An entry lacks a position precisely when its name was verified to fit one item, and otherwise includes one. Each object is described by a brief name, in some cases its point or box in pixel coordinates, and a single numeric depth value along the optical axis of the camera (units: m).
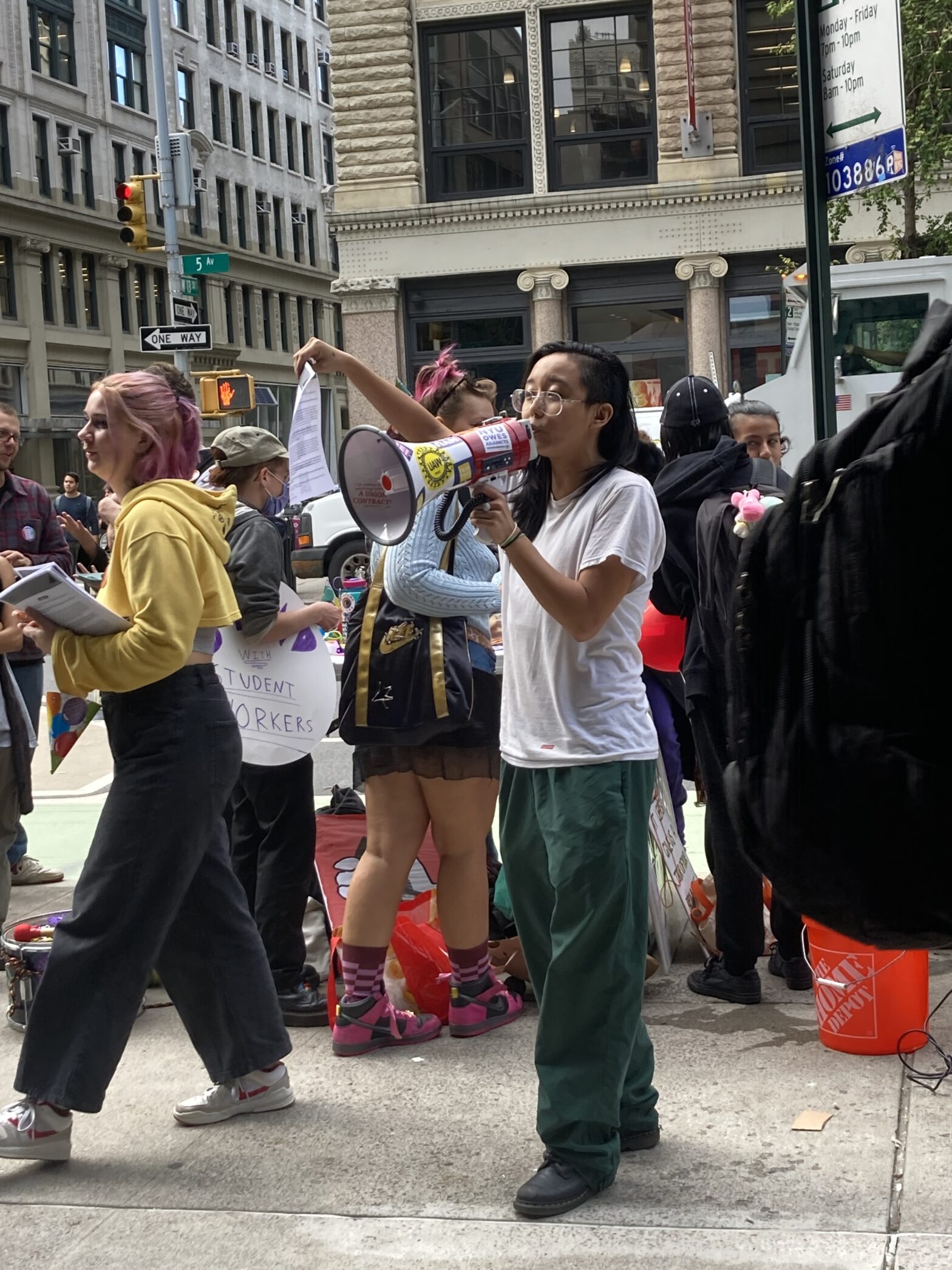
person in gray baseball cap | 4.88
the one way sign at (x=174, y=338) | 18.59
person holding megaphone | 3.43
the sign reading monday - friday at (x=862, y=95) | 4.36
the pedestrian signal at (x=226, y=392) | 17.53
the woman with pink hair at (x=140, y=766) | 3.71
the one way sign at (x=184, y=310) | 19.48
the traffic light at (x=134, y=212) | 19.72
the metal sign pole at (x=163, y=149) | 21.69
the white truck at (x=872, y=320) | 14.65
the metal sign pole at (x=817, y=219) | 4.56
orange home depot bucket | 4.24
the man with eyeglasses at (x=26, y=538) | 6.72
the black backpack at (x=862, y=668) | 1.77
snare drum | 4.70
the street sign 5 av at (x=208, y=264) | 17.98
